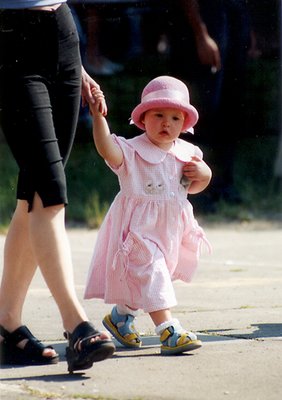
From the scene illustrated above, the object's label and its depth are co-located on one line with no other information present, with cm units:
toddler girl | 865
